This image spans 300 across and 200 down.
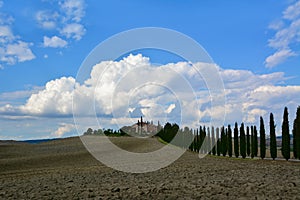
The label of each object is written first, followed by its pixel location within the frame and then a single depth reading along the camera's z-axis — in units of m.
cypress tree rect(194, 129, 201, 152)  47.13
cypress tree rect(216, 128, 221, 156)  39.22
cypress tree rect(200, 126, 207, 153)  44.59
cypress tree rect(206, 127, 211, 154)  43.72
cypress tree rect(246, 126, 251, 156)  33.66
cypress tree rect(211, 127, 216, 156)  41.88
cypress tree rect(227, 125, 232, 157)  36.66
